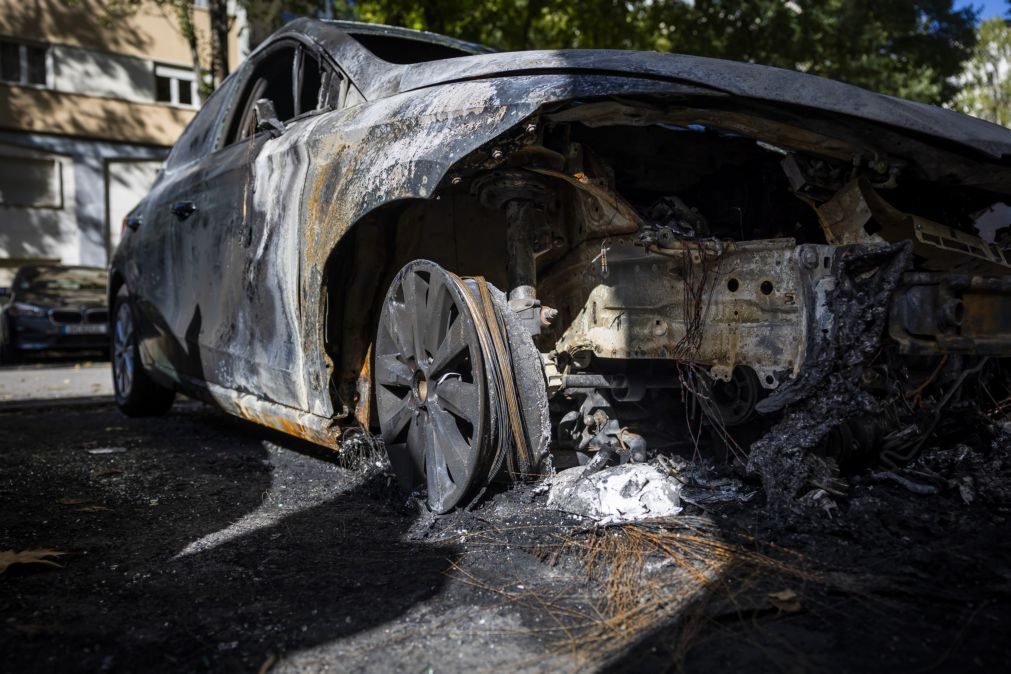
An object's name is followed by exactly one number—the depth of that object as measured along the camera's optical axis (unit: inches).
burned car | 98.7
